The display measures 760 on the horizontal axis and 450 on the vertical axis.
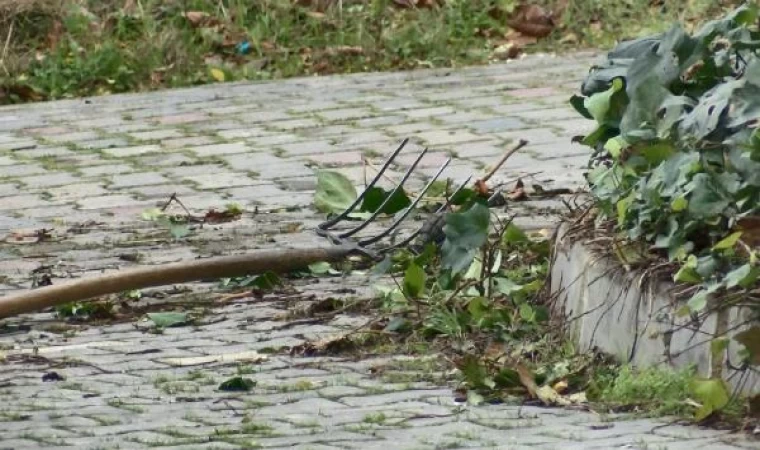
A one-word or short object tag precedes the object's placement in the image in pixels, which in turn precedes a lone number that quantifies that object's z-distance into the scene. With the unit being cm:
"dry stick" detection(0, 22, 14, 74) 1883
